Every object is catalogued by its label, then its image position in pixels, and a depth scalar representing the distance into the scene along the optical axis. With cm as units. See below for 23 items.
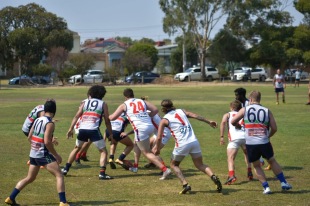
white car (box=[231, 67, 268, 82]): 7600
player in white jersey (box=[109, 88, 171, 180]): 1226
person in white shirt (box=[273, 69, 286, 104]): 3391
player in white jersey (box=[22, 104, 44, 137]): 1298
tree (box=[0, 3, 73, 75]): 8106
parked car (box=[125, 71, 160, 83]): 7294
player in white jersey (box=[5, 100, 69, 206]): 975
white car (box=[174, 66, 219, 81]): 7688
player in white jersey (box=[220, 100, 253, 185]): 1209
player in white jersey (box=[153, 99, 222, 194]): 1088
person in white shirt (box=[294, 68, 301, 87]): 5686
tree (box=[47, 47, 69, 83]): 7950
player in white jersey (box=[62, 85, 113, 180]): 1239
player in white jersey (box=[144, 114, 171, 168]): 1363
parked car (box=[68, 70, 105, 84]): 7388
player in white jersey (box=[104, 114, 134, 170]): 1377
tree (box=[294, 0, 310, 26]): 7488
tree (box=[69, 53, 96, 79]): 7875
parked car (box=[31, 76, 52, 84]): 7612
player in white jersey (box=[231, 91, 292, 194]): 1073
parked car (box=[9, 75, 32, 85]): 7431
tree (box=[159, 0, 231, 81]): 7881
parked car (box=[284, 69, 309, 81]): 7585
